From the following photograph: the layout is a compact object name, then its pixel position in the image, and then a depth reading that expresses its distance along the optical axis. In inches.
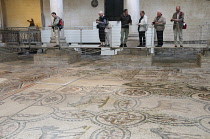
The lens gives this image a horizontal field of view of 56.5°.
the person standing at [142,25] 262.2
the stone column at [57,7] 299.7
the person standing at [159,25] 259.0
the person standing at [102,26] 276.7
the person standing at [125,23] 270.5
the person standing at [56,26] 278.2
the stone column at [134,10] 302.5
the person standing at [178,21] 255.2
